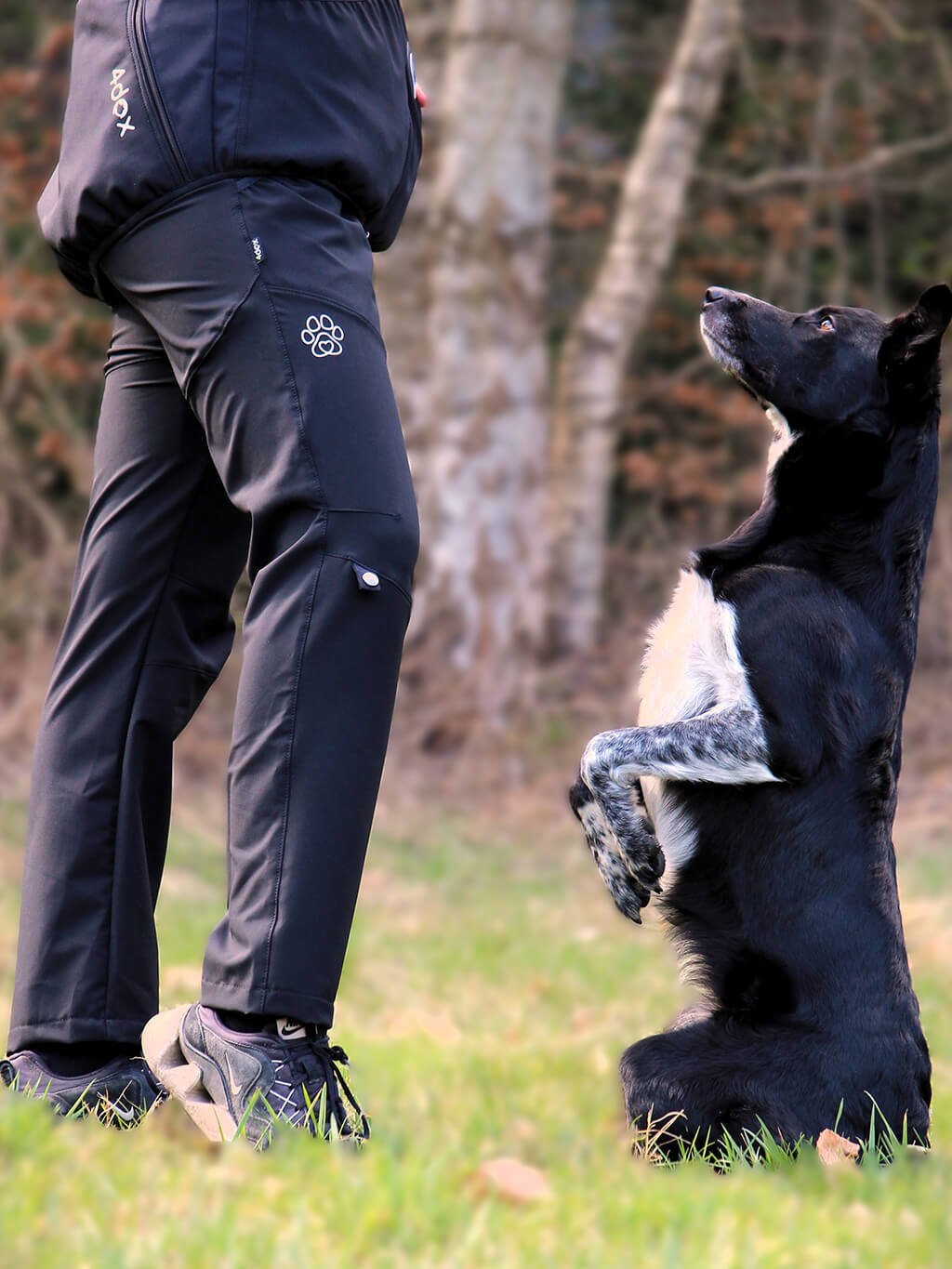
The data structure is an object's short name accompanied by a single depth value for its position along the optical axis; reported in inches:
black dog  207.0
